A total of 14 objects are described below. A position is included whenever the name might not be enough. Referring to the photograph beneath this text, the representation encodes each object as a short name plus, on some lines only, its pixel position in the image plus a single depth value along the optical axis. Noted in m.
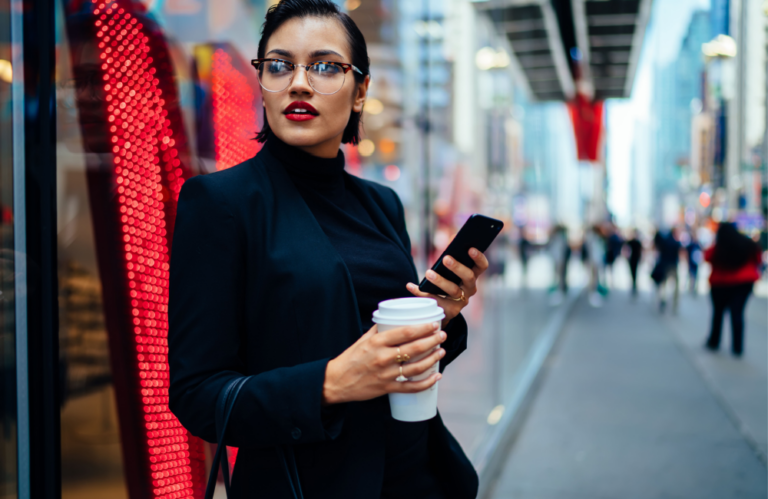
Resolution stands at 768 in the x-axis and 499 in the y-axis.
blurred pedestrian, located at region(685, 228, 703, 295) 14.63
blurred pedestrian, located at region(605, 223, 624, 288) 17.12
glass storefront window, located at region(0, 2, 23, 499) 1.12
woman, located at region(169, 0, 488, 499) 1.00
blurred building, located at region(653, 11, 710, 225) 17.89
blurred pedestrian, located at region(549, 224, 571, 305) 13.56
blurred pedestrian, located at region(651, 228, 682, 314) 12.14
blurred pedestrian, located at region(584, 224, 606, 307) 15.33
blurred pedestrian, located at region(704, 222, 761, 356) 7.59
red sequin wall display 1.45
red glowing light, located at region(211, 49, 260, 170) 1.86
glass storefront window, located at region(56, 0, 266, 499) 1.35
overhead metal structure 9.05
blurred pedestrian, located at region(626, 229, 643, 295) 14.83
